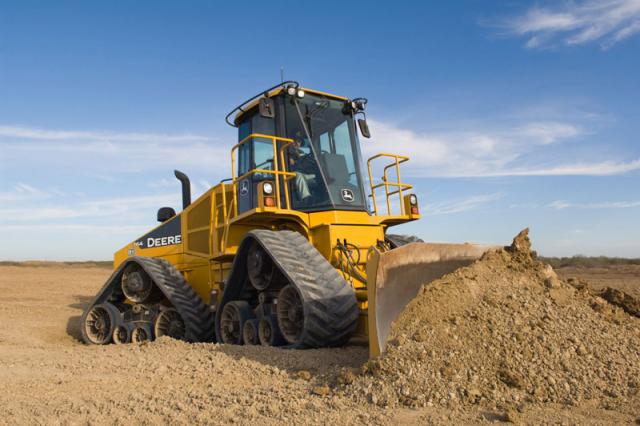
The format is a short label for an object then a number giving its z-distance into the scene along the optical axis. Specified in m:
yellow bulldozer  5.51
